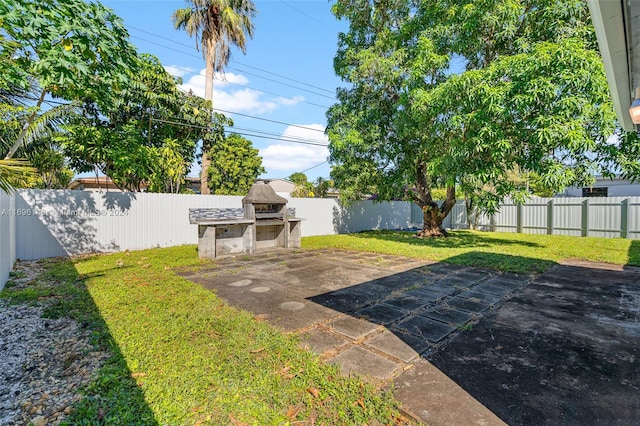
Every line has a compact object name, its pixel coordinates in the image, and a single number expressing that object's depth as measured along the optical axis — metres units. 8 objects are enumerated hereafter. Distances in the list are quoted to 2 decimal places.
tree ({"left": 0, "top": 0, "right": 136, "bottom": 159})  3.54
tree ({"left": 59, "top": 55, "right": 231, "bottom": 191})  7.23
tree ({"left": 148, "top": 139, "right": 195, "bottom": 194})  8.81
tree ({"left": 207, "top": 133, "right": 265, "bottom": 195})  15.52
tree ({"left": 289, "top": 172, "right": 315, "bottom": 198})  16.59
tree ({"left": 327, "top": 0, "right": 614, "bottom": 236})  5.94
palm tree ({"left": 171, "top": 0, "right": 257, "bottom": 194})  12.08
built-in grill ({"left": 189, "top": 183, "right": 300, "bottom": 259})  7.03
